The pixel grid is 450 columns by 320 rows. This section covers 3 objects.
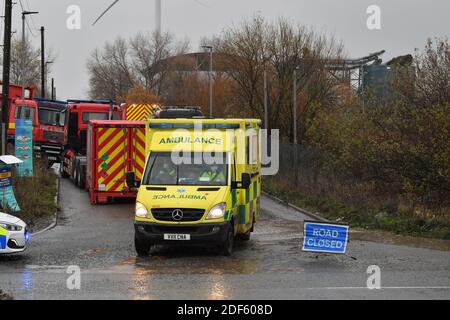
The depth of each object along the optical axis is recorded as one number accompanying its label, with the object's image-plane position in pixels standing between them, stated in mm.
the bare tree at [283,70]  39500
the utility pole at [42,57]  57781
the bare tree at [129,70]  83312
